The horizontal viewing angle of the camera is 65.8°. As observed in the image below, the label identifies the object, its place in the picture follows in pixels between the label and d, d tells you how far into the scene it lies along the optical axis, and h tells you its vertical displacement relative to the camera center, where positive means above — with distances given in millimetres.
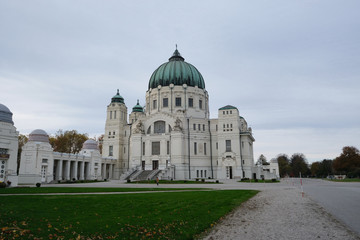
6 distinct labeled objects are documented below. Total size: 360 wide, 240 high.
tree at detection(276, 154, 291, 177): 145125 +2688
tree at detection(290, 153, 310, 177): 149375 +3299
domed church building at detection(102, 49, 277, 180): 71688 +10232
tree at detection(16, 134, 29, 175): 80650 +10840
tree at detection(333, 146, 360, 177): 93625 +3648
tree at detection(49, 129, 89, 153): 89875 +11006
